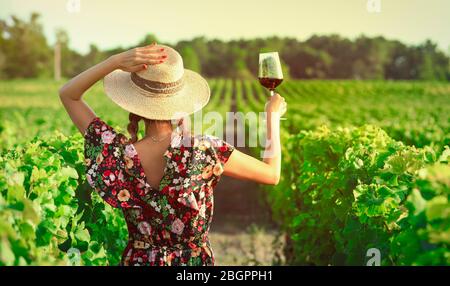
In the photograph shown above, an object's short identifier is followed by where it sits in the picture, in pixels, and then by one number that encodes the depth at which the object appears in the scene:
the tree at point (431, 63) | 112.19
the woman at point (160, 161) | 3.25
